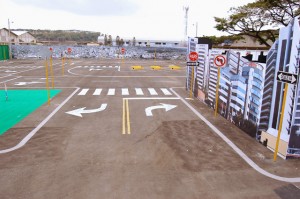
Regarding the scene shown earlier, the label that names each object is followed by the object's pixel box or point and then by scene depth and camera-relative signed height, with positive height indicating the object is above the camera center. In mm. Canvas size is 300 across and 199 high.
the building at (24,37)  110394 +6997
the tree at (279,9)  31219 +6090
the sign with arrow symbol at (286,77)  6906 -577
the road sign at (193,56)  16778 -73
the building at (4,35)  82250 +5544
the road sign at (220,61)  12291 -270
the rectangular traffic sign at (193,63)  16534 -533
